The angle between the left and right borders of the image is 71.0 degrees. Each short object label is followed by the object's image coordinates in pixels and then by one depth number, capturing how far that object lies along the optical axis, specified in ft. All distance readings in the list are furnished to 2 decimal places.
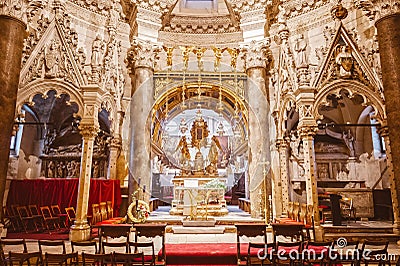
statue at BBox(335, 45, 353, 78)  32.94
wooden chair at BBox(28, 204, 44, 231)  35.10
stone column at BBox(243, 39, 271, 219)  44.61
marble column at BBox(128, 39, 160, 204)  45.32
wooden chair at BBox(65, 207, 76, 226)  35.74
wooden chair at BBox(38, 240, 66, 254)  16.79
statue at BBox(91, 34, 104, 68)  34.45
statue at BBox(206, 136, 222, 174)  49.06
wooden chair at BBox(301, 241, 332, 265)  16.40
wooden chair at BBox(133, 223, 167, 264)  20.97
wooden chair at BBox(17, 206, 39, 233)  34.16
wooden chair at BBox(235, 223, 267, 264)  20.85
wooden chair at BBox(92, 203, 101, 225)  31.79
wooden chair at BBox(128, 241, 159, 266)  16.71
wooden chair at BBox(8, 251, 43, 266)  14.73
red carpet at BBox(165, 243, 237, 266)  22.15
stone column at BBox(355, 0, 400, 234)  19.39
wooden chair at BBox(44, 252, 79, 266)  14.73
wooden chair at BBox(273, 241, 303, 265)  16.55
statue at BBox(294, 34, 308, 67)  34.29
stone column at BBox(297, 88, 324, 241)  30.42
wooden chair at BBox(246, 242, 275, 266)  17.21
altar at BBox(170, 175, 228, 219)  41.46
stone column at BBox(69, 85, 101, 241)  29.86
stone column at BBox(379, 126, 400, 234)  31.14
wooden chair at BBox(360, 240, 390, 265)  15.67
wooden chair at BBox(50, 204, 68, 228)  36.50
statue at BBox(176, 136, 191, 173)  49.40
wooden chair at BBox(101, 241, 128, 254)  25.95
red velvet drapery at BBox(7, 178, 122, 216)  37.09
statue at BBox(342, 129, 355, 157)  52.19
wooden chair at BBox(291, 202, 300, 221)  34.58
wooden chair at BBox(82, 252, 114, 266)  15.01
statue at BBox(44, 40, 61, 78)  32.37
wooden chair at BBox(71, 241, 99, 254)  24.64
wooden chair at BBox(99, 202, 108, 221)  34.93
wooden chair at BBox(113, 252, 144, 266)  15.32
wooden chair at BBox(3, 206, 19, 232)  34.73
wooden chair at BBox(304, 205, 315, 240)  29.89
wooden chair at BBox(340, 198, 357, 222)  40.83
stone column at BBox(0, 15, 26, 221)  19.02
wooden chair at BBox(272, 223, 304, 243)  21.52
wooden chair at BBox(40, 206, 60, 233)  35.17
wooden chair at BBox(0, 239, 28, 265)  15.94
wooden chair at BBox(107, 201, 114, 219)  38.26
